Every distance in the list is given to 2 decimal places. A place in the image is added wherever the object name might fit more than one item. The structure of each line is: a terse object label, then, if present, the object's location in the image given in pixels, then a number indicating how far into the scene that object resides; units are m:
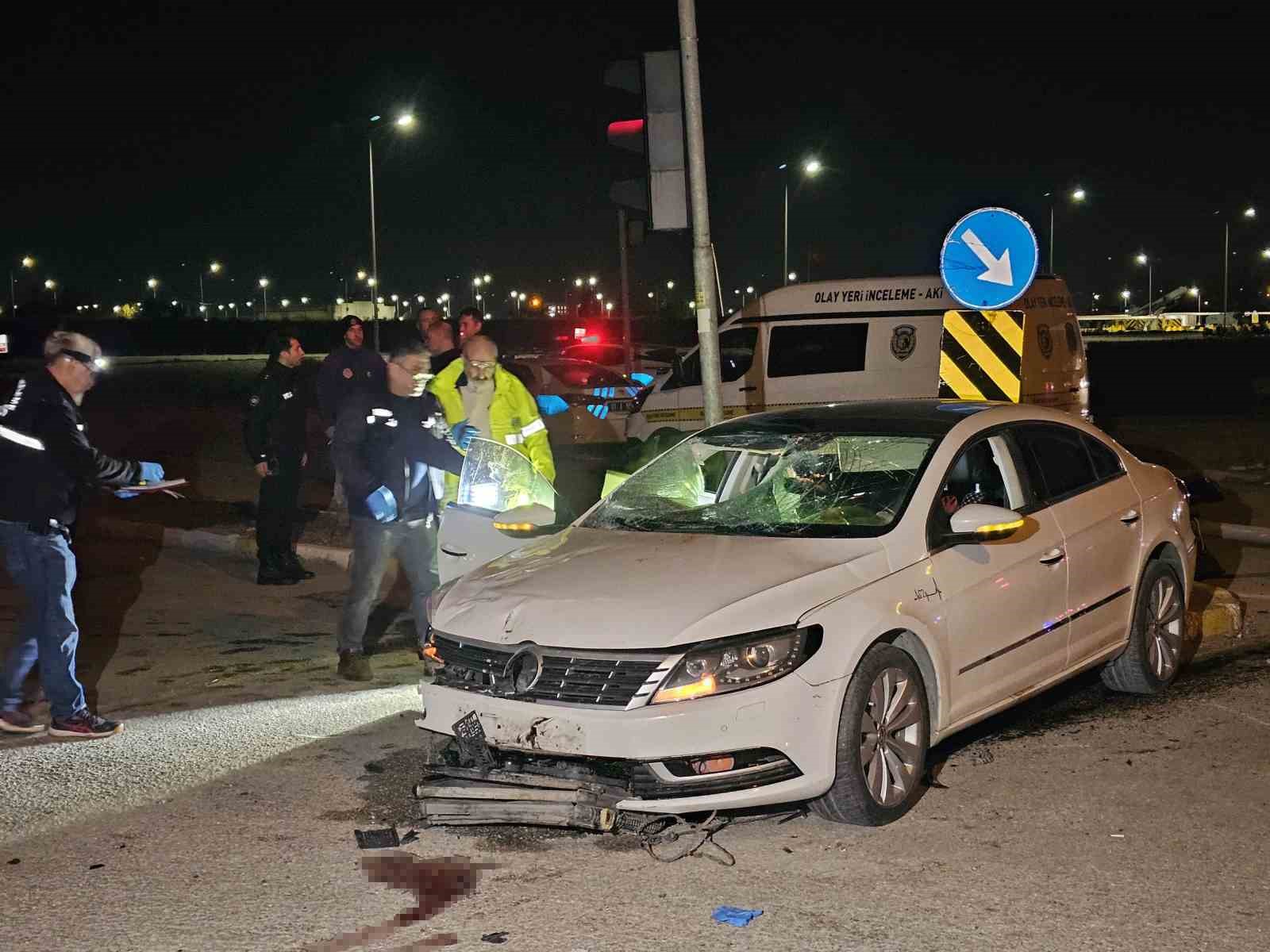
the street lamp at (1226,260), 56.20
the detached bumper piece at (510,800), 4.88
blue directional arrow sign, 9.18
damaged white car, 4.88
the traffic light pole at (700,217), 9.19
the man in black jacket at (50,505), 6.40
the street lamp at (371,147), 26.12
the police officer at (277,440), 10.77
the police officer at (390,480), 7.74
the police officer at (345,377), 8.18
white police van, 15.86
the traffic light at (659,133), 9.20
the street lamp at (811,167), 36.75
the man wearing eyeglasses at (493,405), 8.37
